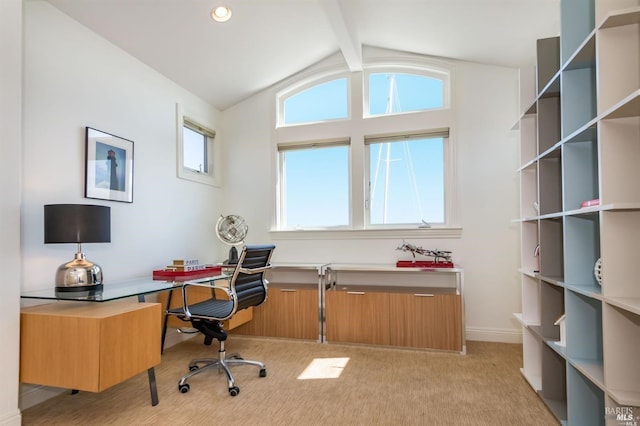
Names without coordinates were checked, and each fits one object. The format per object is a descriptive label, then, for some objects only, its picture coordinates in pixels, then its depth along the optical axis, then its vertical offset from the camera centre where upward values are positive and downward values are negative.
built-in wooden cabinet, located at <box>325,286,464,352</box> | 3.16 -0.90
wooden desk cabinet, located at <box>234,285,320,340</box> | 3.53 -0.94
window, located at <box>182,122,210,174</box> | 3.84 +0.84
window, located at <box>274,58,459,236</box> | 3.77 +0.78
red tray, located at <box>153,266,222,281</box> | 2.80 -0.42
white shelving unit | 1.47 +0.03
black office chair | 2.45 -0.62
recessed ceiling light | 2.80 +1.69
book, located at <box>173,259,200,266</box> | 2.99 -0.34
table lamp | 2.10 -0.06
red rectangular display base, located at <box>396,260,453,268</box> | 3.34 -0.41
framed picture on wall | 2.62 +0.45
